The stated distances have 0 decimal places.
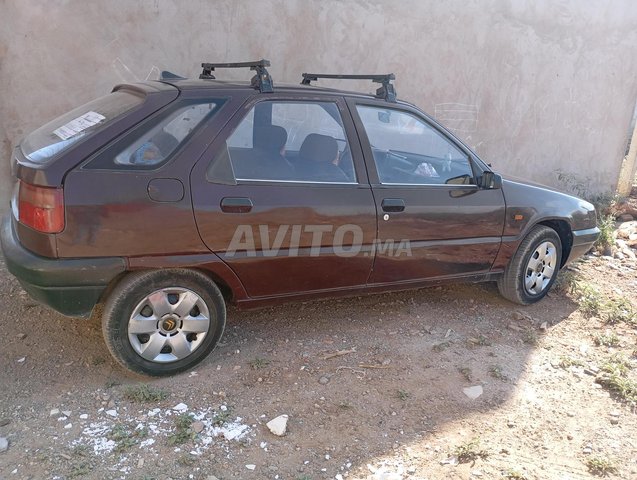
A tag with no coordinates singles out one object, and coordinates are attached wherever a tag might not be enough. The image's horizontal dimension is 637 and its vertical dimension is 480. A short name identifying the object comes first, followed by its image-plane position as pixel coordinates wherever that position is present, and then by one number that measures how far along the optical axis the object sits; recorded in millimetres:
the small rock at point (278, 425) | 2891
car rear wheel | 3041
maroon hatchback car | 2898
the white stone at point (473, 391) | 3375
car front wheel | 4414
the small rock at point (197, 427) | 2854
